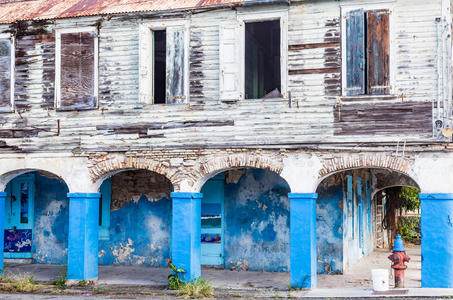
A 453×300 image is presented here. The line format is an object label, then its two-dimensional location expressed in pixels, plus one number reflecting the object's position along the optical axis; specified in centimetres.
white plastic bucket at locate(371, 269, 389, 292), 1206
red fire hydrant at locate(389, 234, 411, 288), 1215
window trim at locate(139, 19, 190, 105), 1391
